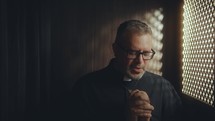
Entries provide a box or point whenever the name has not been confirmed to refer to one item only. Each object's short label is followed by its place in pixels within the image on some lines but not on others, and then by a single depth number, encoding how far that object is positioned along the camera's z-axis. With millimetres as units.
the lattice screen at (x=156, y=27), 2312
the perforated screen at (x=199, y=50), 1658
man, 1972
